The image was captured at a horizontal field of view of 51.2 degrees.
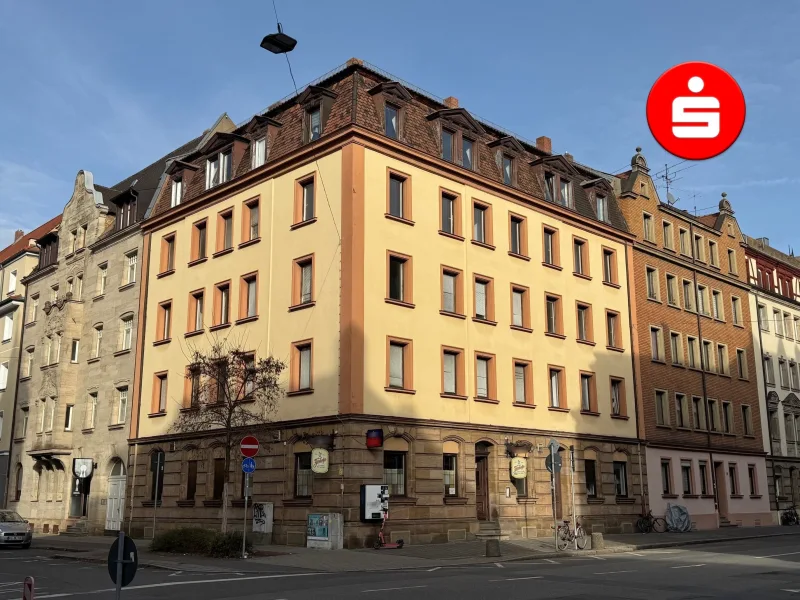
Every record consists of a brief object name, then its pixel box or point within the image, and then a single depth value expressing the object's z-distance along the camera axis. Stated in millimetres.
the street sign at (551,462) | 26641
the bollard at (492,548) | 25453
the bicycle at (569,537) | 27953
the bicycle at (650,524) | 39625
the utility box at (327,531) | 27750
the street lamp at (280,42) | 18872
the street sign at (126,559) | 8161
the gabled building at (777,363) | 53062
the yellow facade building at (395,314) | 30203
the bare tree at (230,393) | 29844
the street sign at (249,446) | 24703
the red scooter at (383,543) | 28000
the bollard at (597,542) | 27862
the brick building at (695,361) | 43531
